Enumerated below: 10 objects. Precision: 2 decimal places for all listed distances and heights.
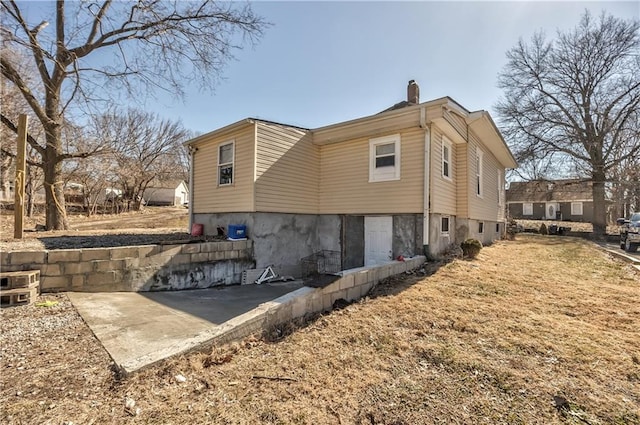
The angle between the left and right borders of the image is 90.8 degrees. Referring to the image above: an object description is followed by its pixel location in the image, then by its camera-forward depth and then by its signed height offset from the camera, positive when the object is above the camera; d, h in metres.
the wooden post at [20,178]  6.61 +0.74
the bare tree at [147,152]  25.94 +5.96
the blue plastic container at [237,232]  8.76 -0.48
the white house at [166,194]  42.97 +2.77
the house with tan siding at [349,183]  8.44 +0.99
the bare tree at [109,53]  9.19 +5.07
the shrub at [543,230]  21.33 -0.88
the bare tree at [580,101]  19.17 +7.65
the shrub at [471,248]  8.70 -0.86
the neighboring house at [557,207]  33.47 +1.21
